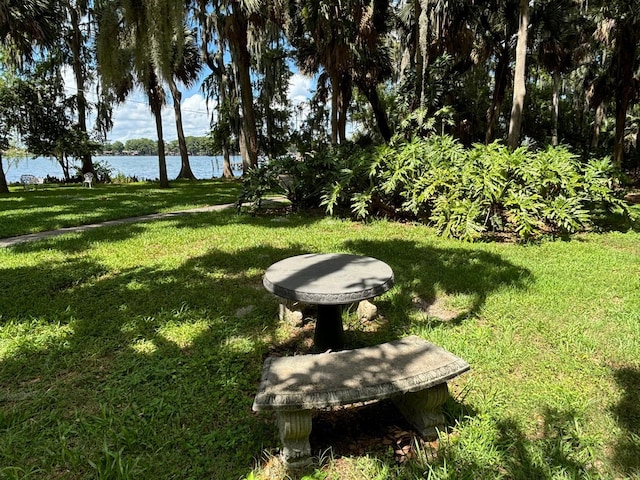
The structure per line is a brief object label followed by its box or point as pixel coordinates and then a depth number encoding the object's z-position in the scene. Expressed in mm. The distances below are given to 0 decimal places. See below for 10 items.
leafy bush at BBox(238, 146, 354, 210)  8602
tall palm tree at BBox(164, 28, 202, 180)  18766
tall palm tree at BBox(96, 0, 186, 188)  6379
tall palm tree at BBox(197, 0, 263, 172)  9939
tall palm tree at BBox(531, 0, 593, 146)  12469
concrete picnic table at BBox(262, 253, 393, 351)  2594
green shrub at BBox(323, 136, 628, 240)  6160
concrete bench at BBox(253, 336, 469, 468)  1917
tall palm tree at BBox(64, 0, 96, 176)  16719
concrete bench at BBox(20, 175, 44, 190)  16792
